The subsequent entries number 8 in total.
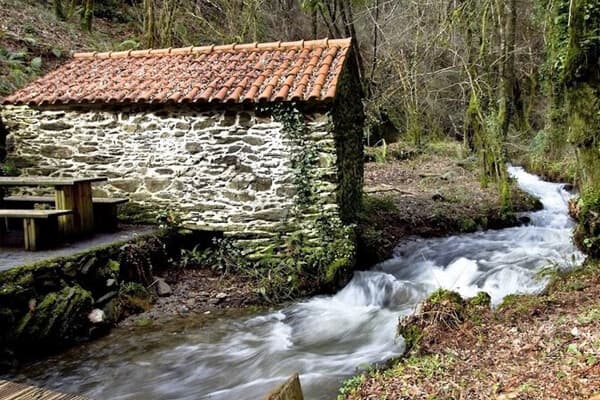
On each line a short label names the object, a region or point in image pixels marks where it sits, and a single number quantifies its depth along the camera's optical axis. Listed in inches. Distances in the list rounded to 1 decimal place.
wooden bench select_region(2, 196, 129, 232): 277.7
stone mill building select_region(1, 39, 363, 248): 270.4
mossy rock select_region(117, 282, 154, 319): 240.5
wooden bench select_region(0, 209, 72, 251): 225.6
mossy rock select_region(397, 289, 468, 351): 170.6
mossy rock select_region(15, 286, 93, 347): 197.9
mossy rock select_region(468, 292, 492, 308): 187.5
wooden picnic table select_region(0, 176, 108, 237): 242.5
